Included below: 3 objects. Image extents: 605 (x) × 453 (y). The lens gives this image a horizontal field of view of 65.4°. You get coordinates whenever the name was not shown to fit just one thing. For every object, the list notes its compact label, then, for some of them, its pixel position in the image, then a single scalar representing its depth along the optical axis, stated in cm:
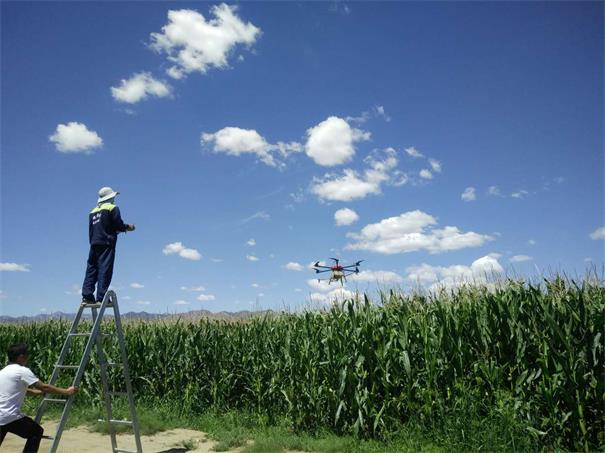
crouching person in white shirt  659
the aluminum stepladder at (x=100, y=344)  792
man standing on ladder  842
